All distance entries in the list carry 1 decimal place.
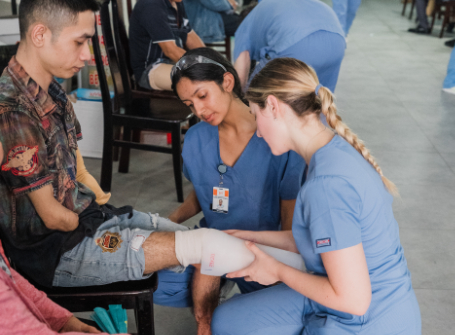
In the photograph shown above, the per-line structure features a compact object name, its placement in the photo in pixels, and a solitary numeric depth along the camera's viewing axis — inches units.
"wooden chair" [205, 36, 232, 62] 172.3
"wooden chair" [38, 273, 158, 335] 48.8
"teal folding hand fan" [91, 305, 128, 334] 48.9
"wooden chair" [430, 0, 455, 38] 252.4
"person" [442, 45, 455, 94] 174.2
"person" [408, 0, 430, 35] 271.3
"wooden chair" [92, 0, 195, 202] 96.0
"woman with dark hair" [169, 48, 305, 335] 59.9
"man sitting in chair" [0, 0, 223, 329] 45.6
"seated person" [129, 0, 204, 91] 104.3
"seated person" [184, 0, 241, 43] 163.8
